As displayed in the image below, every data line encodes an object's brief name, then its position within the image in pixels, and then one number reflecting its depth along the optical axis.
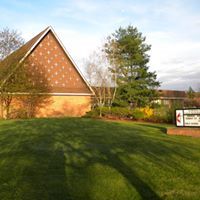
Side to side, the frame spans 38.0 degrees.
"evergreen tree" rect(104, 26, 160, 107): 36.91
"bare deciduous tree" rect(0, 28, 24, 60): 27.55
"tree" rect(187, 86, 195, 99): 48.91
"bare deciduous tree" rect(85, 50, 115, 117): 34.59
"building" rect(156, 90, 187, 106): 52.20
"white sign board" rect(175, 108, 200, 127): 14.02
